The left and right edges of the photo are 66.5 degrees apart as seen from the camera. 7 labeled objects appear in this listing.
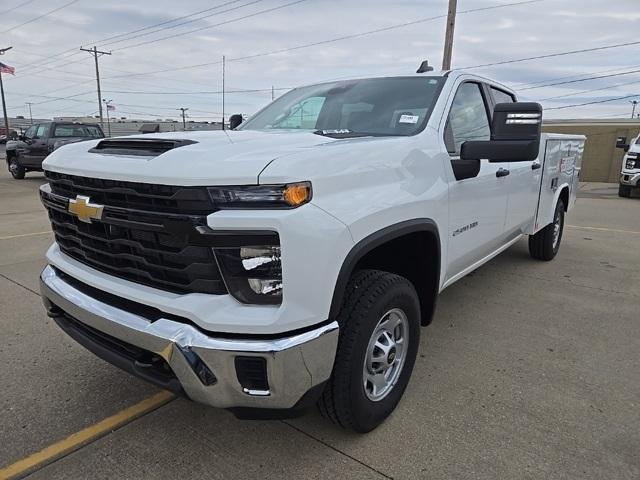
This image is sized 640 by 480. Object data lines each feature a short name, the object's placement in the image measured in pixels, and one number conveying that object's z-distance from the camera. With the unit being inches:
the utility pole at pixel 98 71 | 1740.9
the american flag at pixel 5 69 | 1342.0
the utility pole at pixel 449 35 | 607.2
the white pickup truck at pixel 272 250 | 72.7
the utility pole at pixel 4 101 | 1465.3
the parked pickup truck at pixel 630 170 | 533.3
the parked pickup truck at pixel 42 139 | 588.4
